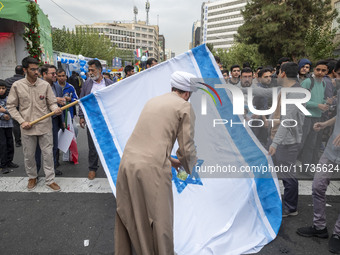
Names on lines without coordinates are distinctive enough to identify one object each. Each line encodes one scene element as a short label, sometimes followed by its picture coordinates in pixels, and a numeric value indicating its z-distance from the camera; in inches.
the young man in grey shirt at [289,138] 122.9
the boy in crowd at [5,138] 193.9
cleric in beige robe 78.3
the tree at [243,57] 884.6
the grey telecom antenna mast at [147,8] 4550.9
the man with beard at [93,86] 175.5
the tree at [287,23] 744.3
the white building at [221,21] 3853.3
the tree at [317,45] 432.1
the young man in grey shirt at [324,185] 106.5
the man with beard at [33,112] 151.2
